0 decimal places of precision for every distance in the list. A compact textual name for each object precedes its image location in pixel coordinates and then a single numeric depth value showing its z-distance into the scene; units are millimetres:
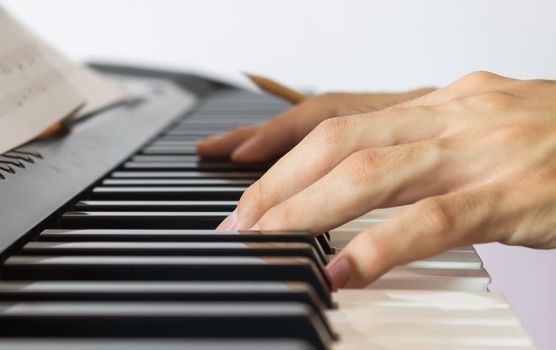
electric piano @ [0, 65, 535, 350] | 303
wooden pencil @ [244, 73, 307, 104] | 586
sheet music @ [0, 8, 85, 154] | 476
